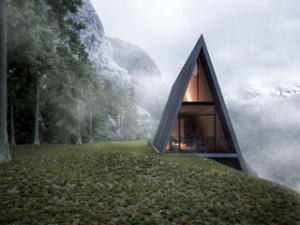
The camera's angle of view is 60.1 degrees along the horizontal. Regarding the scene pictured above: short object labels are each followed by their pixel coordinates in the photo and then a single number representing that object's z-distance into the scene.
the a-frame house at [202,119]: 16.05
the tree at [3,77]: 13.54
